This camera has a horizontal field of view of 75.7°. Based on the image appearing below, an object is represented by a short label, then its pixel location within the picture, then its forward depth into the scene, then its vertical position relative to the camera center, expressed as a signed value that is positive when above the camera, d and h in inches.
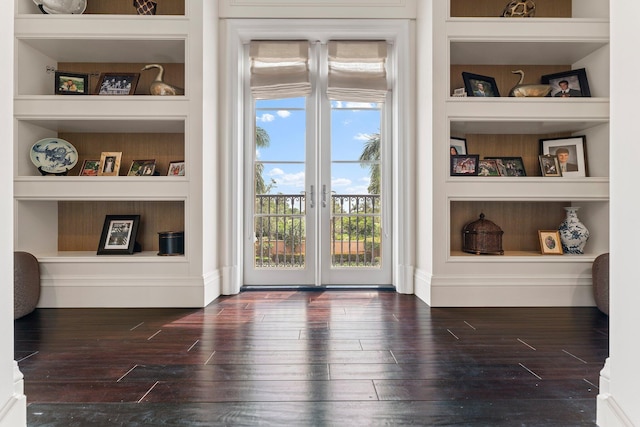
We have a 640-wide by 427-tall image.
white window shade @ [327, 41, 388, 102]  135.4 +46.3
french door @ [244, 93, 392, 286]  139.3 +5.7
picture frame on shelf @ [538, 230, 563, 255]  116.6 -10.1
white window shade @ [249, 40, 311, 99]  135.3 +47.6
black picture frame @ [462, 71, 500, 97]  117.0 +35.4
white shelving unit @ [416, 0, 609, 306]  109.7 +7.3
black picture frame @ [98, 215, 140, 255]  115.7 -6.8
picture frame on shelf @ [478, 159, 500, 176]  122.6 +12.0
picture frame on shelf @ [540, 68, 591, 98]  116.6 +35.6
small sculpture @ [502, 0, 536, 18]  116.0 +56.1
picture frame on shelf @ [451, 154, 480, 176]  115.0 +12.1
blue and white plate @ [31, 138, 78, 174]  111.6 +15.3
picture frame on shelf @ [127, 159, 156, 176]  120.0 +12.7
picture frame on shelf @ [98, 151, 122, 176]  118.9 +13.9
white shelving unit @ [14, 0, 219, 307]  107.5 +11.6
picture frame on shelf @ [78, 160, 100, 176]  120.0 +12.9
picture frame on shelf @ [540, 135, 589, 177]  118.8 +15.9
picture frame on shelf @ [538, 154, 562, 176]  120.0 +12.1
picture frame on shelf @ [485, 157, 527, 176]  125.3 +13.0
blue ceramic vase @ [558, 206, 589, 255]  115.3 -7.5
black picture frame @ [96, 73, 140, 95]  117.3 +36.4
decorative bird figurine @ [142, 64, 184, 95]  113.0 +34.2
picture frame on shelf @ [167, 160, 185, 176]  121.1 +12.5
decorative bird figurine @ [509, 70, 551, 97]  114.4 +32.8
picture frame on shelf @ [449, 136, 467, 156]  122.9 +18.9
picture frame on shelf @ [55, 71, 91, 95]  113.7 +35.8
